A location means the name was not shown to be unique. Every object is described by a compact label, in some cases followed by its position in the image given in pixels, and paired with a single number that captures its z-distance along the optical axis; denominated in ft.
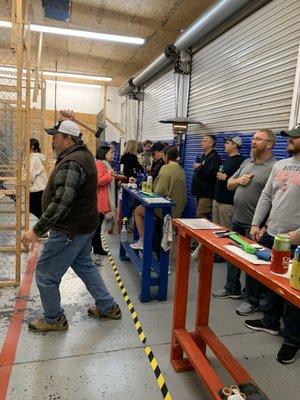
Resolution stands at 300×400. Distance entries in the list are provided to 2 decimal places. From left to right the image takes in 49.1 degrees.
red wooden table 6.44
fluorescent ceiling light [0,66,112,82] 33.22
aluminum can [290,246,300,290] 4.40
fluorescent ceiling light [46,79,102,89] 41.68
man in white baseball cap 8.29
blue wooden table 11.07
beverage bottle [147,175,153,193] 14.07
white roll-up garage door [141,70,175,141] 24.49
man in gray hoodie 8.07
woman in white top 16.51
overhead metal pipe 14.21
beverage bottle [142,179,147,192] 14.32
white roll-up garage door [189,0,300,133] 12.23
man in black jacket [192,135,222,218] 15.85
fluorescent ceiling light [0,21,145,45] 18.97
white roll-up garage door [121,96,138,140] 35.99
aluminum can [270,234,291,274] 4.94
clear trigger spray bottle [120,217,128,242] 15.60
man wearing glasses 10.68
